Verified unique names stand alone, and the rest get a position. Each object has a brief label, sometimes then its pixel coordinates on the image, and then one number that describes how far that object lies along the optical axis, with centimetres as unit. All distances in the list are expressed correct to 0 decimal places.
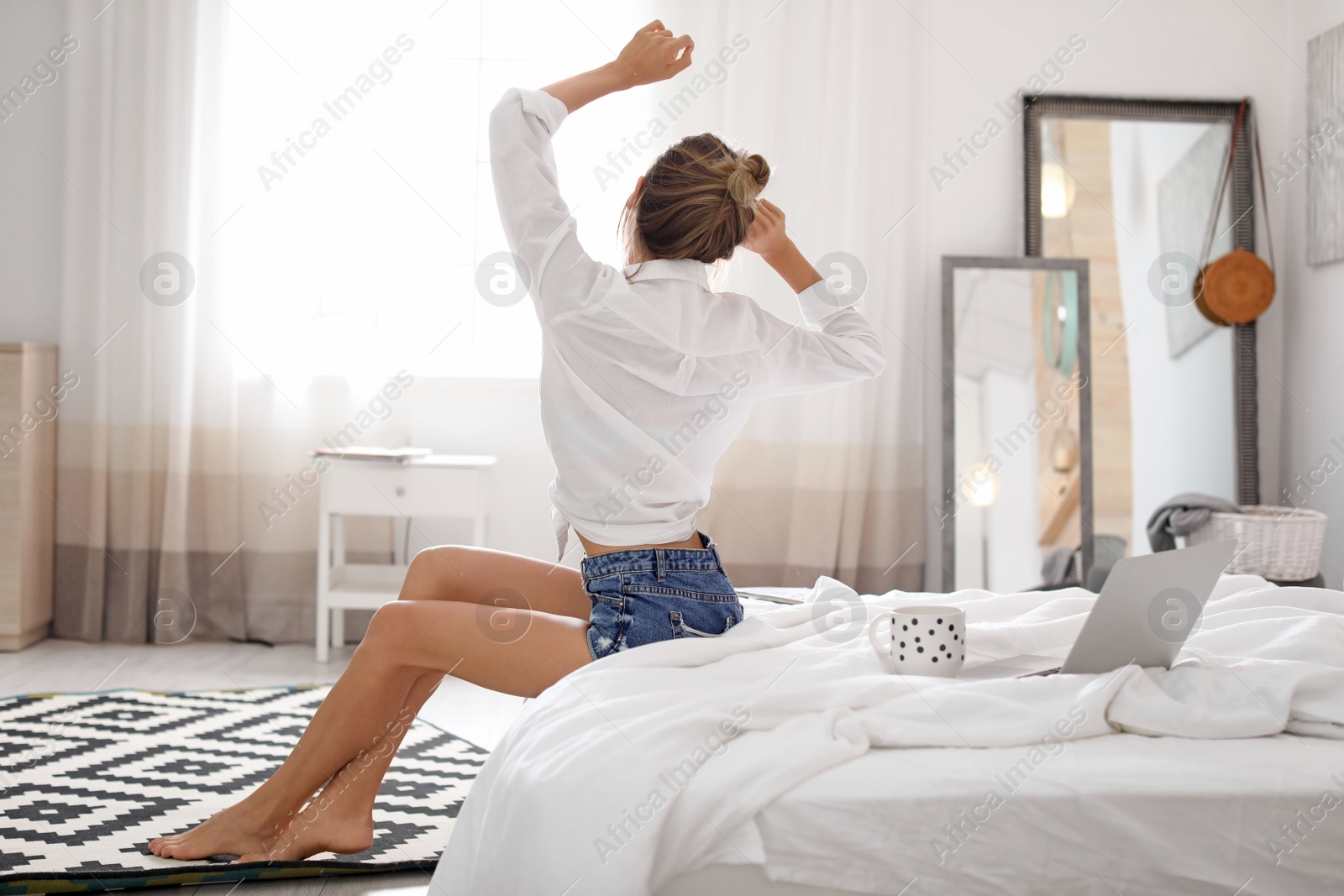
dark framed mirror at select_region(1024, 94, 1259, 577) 335
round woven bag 334
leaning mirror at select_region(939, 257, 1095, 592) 325
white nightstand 300
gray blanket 296
